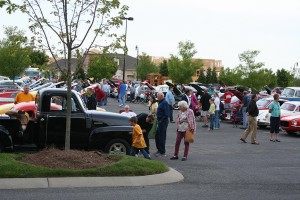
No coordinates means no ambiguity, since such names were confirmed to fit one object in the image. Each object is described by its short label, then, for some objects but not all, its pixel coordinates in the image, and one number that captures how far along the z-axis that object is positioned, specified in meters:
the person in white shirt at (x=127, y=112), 16.88
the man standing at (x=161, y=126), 14.98
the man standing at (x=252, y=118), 19.19
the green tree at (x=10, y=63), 54.06
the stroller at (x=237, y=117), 26.32
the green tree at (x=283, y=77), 82.80
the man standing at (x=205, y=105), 25.33
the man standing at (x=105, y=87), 36.73
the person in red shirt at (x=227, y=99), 28.53
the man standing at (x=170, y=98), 24.12
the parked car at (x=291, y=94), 34.06
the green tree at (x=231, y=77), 69.50
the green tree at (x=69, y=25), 11.79
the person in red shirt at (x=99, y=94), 28.50
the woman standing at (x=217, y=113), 24.38
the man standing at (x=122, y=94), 33.50
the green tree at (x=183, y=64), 79.38
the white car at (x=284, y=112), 24.38
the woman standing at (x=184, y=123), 14.30
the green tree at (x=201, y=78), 96.38
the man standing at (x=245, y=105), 24.80
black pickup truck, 12.97
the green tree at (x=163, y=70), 103.24
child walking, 13.06
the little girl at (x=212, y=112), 23.91
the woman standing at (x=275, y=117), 20.23
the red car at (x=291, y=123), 22.31
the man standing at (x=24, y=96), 17.61
